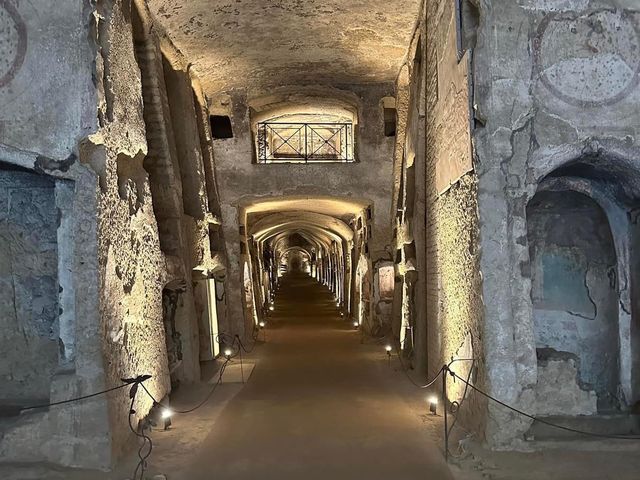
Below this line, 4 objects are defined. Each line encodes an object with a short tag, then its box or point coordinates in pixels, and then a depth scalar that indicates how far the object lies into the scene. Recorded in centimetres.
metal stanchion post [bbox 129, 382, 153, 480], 532
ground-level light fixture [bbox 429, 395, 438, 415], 769
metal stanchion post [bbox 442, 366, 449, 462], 573
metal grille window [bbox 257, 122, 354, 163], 1750
